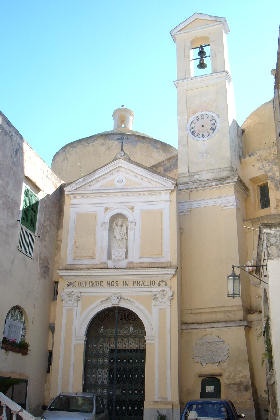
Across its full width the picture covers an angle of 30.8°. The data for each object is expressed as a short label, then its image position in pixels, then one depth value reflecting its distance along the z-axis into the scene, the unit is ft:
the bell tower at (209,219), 59.11
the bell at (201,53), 77.46
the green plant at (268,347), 42.50
